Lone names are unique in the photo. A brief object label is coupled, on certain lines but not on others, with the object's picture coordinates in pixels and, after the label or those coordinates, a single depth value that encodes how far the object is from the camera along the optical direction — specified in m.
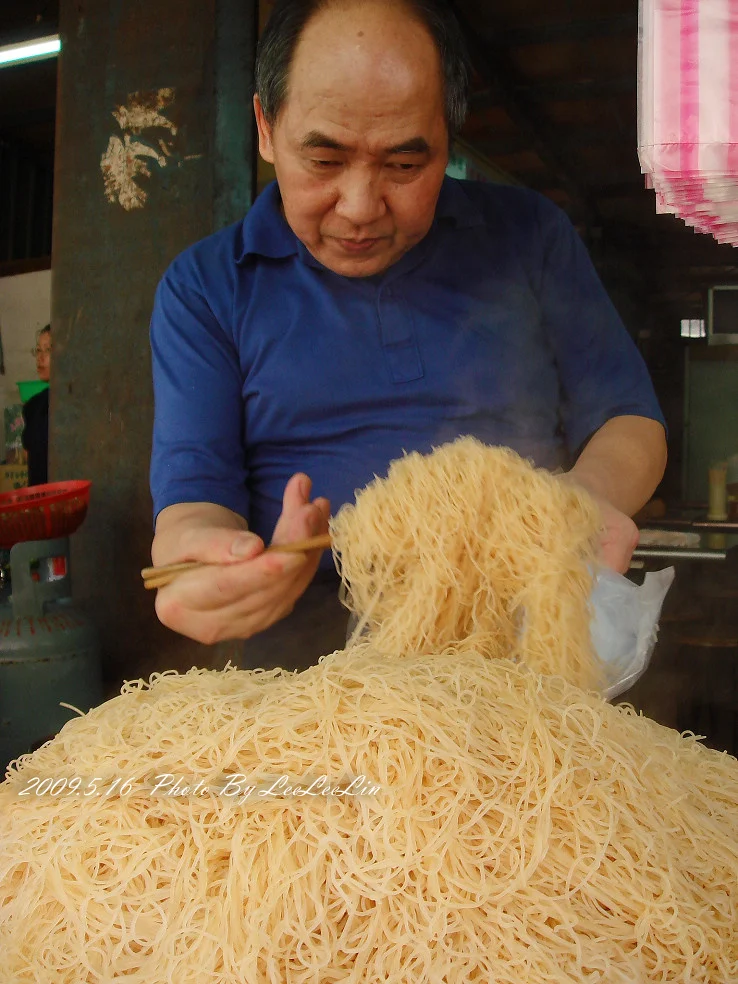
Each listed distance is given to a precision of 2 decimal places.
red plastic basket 1.94
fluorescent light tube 2.53
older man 1.39
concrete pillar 2.43
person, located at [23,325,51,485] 2.40
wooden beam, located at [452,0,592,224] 1.53
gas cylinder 1.77
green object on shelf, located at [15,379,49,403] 2.32
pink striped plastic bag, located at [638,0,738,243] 0.97
